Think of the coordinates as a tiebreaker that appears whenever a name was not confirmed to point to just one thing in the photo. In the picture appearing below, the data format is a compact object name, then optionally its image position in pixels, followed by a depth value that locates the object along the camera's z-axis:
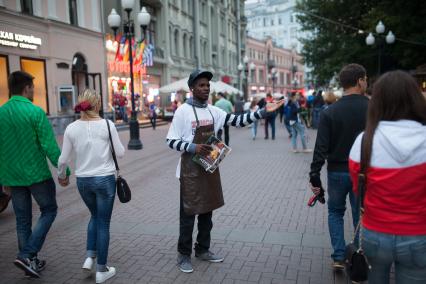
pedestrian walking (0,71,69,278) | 4.05
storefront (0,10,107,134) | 16.19
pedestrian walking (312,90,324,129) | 19.50
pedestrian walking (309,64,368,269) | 3.75
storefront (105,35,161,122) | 24.50
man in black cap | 4.13
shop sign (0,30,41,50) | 15.70
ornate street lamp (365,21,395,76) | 18.45
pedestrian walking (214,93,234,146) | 15.71
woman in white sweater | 3.92
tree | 21.11
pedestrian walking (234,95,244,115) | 24.01
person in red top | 2.25
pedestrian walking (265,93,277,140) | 16.28
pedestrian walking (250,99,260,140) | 23.19
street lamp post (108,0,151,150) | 14.00
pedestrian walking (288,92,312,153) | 12.61
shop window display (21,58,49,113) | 17.83
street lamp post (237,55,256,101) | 32.88
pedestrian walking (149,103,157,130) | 23.19
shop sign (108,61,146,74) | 24.58
